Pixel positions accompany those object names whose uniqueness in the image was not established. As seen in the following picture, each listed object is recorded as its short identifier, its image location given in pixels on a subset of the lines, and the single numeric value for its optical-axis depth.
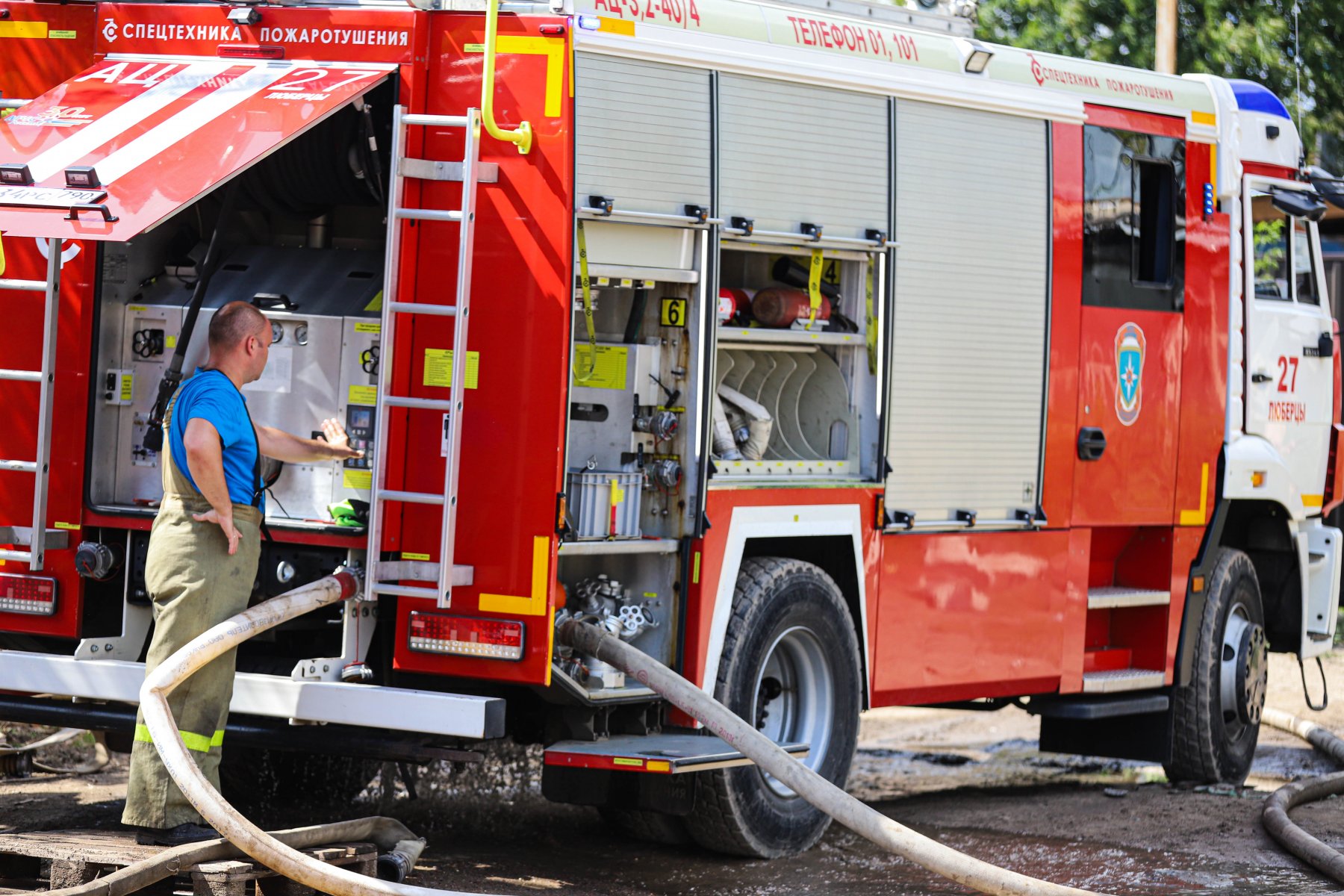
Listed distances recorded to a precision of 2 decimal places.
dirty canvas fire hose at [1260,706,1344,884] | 16.23
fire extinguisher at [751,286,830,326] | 16.55
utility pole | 33.81
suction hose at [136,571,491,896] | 12.34
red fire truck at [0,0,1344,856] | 13.91
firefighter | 13.28
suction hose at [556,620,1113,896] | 13.66
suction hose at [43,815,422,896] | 12.07
